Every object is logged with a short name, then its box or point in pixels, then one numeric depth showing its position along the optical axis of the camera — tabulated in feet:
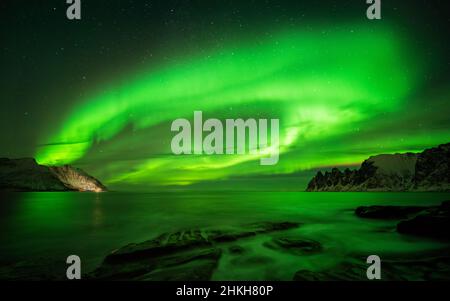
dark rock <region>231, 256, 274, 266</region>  31.84
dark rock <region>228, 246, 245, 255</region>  35.92
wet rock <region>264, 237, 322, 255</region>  37.28
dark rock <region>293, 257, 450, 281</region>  26.32
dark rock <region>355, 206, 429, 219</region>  69.65
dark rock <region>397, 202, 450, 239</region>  46.22
